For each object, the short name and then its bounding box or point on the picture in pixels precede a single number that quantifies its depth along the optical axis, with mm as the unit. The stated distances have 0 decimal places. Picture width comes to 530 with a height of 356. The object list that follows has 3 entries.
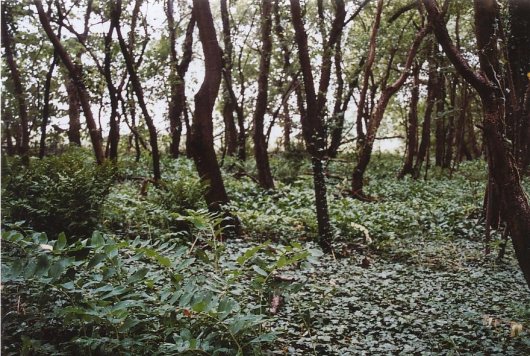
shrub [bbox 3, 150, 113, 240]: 6188
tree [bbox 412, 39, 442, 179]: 15817
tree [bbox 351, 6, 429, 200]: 11016
